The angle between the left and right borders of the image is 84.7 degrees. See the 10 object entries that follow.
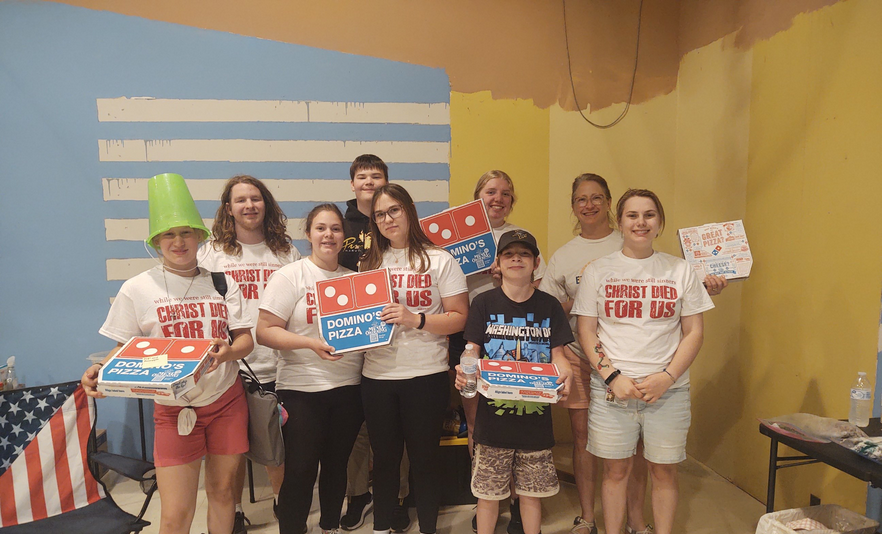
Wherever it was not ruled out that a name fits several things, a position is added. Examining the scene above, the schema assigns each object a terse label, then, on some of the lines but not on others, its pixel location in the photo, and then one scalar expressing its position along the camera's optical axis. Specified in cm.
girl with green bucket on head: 184
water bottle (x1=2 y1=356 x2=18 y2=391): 297
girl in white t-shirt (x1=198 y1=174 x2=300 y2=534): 238
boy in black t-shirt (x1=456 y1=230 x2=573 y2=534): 208
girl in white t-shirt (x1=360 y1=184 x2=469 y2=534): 207
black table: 180
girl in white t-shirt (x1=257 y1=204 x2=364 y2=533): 204
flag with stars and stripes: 214
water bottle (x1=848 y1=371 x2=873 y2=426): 212
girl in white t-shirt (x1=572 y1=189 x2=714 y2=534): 209
